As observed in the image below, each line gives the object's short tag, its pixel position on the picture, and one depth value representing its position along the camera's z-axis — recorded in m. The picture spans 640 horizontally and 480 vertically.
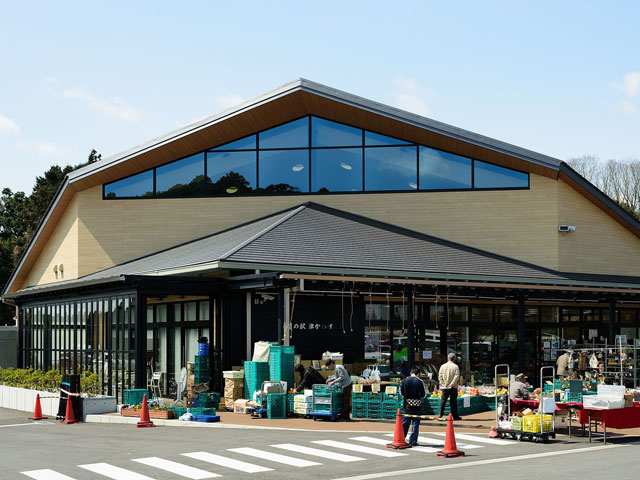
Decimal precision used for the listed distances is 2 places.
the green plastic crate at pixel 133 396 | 22.06
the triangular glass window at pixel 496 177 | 30.88
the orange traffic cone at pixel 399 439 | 15.62
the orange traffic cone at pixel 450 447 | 14.66
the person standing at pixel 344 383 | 20.33
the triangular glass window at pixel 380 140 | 31.44
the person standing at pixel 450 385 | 19.62
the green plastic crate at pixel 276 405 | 20.73
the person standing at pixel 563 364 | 26.66
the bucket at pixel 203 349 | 23.94
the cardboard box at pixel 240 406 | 21.84
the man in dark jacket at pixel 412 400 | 15.97
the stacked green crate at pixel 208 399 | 22.09
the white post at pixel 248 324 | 24.73
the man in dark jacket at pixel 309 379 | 21.23
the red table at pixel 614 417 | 17.11
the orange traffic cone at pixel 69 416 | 21.14
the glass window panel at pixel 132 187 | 32.56
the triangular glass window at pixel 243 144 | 31.88
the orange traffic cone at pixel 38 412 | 22.13
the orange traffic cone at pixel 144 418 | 19.77
